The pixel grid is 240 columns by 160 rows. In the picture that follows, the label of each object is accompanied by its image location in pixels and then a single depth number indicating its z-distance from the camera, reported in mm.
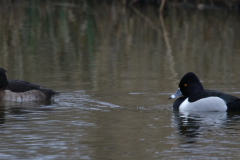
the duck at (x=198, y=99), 18187
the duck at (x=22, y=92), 20703
